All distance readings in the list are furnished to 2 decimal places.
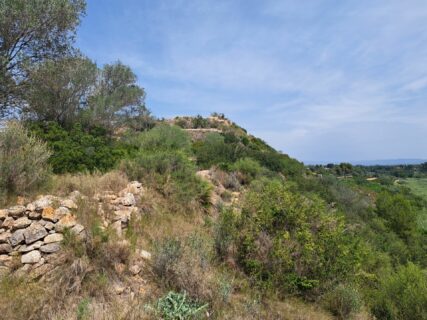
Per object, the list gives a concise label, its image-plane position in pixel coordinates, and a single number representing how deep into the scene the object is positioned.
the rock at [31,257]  3.73
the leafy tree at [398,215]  16.75
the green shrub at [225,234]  4.97
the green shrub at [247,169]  11.73
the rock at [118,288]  3.69
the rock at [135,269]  4.03
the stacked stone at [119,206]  4.90
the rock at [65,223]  4.04
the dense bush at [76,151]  7.34
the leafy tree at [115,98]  16.42
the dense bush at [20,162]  4.89
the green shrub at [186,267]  3.73
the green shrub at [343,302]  4.30
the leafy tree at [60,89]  10.97
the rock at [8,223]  4.05
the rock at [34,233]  3.92
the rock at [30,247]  3.85
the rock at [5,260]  3.72
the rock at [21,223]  4.02
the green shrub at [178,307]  3.26
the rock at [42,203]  4.21
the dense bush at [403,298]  4.86
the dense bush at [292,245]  4.59
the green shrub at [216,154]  12.75
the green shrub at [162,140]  11.16
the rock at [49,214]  4.10
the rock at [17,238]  3.89
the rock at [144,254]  4.34
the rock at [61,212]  4.18
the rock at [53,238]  3.91
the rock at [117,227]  4.66
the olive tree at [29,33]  9.68
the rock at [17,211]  4.18
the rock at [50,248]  3.83
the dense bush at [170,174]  7.00
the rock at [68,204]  4.41
